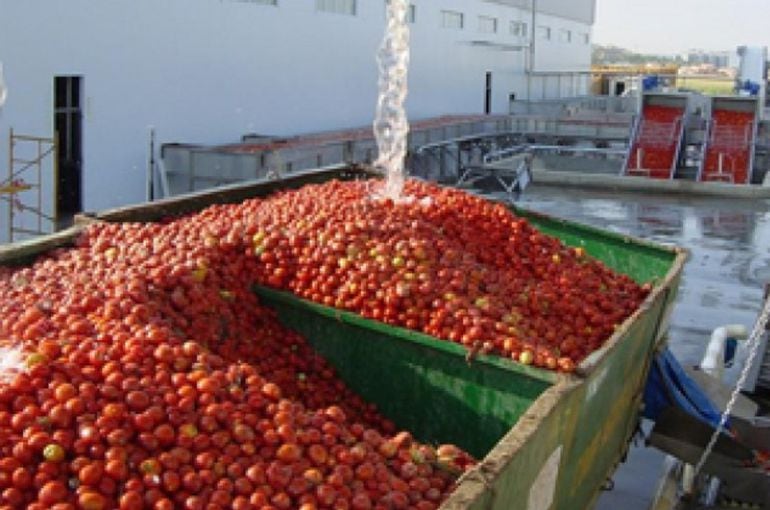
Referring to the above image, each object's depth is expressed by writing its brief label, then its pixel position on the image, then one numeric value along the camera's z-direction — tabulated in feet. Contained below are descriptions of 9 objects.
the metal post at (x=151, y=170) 54.24
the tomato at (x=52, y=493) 9.14
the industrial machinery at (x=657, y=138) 73.83
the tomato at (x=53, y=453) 9.57
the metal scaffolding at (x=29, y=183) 44.19
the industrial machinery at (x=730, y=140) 72.08
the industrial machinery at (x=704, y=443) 19.16
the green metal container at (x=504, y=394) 11.98
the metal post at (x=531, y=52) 129.90
